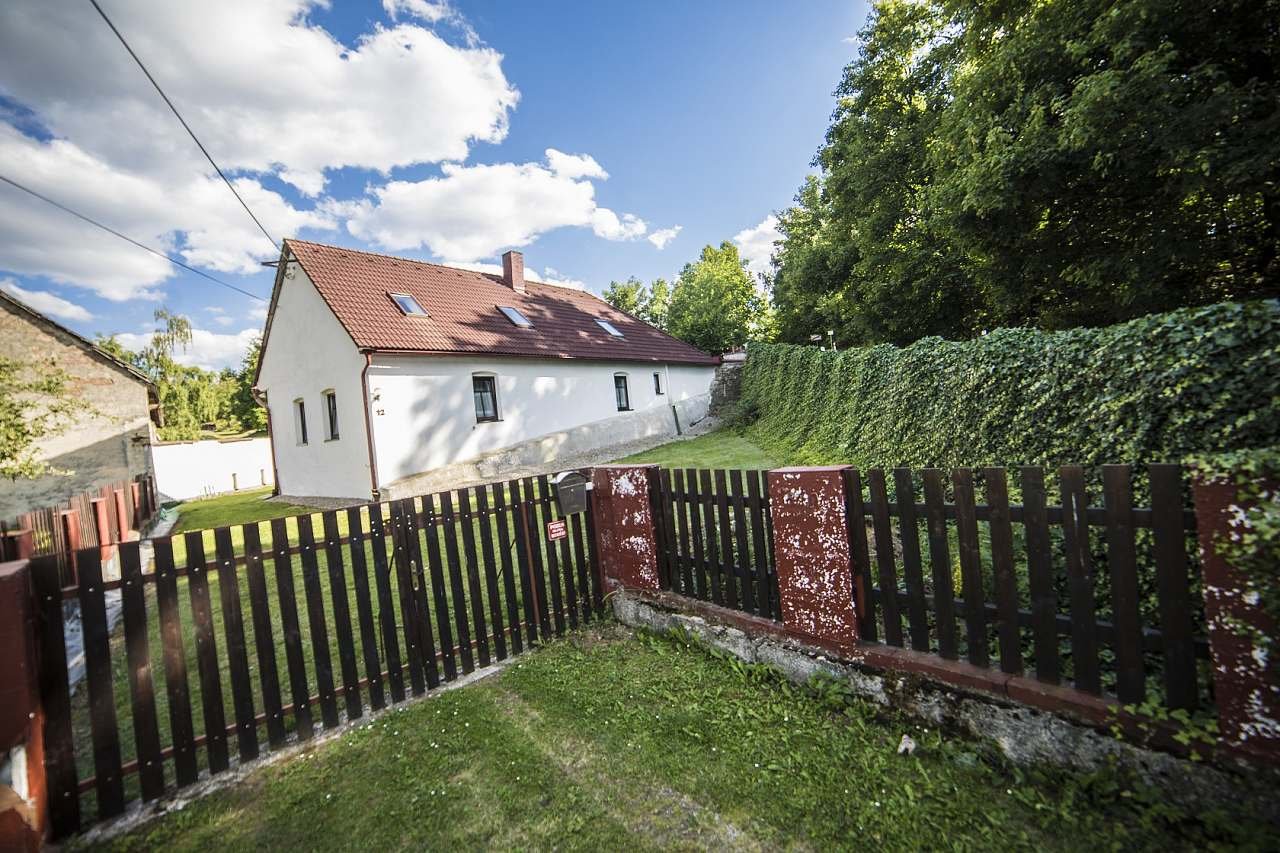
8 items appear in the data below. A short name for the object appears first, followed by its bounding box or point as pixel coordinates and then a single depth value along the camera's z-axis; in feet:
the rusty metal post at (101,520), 21.75
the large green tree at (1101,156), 21.02
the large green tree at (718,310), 95.14
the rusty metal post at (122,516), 26.11
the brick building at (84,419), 47.26
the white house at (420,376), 40.52
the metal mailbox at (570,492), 13.57
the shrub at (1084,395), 8.20
